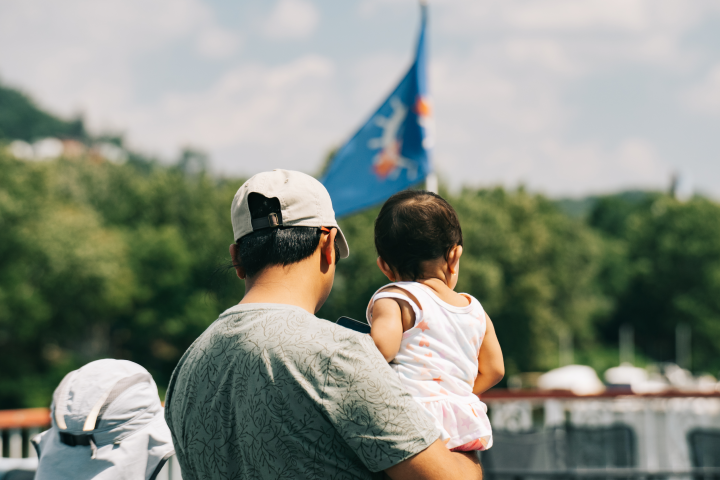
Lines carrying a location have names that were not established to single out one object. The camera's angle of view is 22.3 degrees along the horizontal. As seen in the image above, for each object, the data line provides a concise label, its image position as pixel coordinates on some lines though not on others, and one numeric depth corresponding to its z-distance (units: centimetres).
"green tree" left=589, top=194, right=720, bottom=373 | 5232
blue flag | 780
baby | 279
